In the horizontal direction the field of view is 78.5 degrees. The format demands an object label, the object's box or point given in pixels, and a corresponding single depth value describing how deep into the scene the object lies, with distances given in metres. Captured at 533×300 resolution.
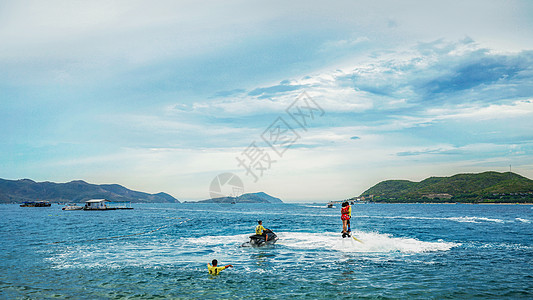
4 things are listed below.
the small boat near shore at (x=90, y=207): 137.02
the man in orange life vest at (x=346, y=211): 26.04
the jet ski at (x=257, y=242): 32.19
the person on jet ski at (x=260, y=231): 33.25
